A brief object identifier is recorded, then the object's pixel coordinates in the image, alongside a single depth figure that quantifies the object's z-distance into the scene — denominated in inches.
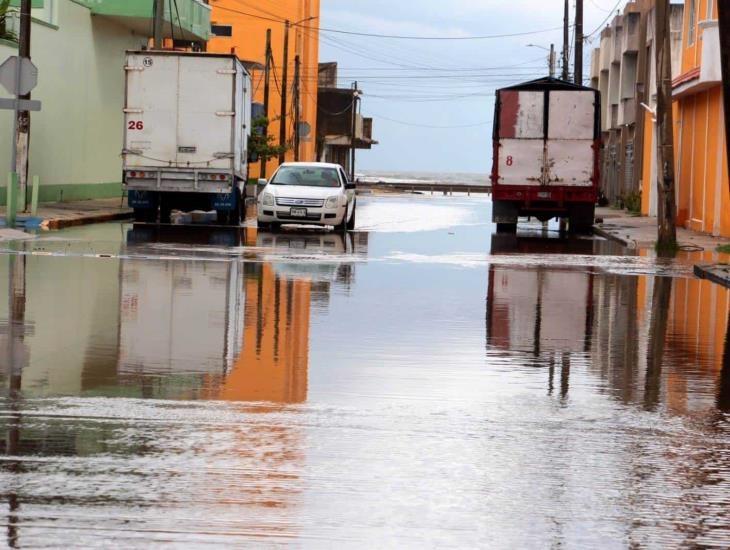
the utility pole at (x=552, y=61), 3541.3
